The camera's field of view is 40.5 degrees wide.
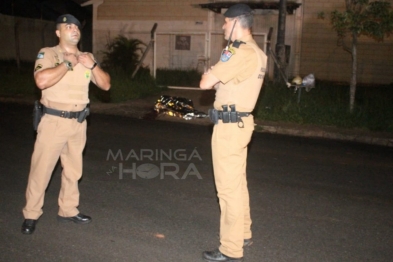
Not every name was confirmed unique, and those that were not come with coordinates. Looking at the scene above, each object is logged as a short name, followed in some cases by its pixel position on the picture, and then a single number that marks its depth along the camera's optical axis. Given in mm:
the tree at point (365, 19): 11219
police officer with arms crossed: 4020
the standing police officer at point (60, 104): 4625
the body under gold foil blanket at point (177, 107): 12383
